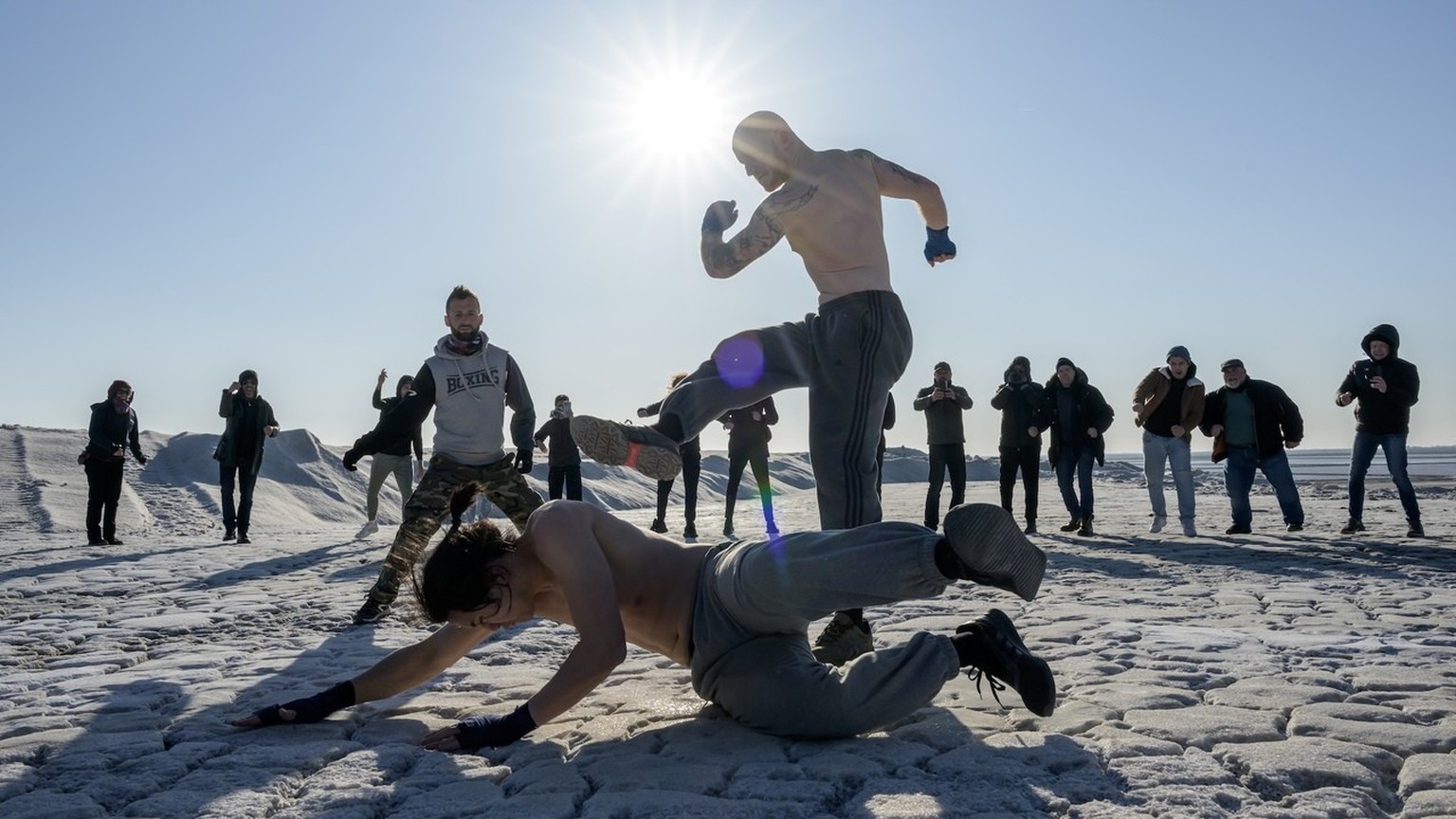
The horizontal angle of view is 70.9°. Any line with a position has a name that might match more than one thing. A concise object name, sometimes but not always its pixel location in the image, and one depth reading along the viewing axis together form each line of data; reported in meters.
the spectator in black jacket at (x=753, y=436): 11.34
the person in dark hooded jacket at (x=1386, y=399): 9.70
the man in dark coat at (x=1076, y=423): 11.17
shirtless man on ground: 2.53
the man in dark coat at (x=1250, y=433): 10.95
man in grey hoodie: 5.41
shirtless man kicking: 3.67
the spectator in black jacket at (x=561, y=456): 12.40
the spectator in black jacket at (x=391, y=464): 11.82
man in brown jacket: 10.94
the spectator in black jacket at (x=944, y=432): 11.30
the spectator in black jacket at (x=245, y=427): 11.77
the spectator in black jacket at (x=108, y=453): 11.66
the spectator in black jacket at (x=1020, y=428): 11.31
